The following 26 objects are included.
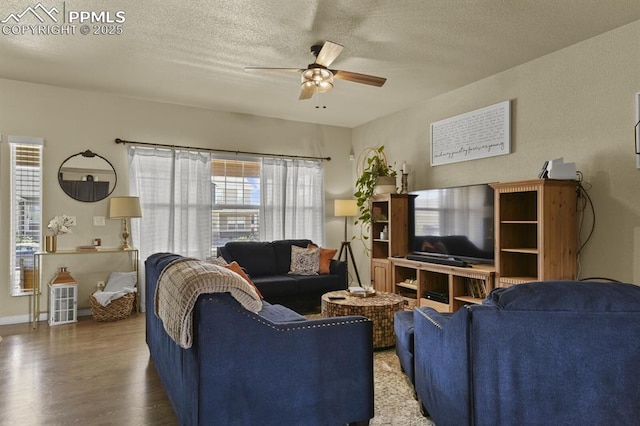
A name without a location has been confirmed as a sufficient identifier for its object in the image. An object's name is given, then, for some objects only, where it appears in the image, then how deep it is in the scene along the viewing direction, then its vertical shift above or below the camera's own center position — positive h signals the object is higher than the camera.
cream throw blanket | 1.84 -0.37
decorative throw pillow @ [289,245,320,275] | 5.18 -0.62
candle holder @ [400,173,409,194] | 5.38 +0.43
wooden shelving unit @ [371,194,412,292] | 5.27 -0.21
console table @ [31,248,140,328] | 4.47 -0.63
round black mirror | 4.80 +0.45
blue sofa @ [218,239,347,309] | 4.71 -0.77
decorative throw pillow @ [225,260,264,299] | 3.40 -0.47
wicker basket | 4.52 -1.10
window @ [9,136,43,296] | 4.52 +0.05
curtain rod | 5.13 +0.92
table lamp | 4.74 +0.07
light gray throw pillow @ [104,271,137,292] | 4.81 -0.82
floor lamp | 6.10 +0.10
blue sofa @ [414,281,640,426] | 1.56 -0.56
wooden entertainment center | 3.36 -0.33
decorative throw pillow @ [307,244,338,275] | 5.20 -0.59
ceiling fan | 3.38 +1.23
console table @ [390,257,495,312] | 4.04 -0.78
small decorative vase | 4.54 -0.34
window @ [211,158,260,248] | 5.75 +0.22
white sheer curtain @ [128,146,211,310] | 5.15 +0.19
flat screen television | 4.08 -0.08
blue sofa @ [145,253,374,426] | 1.83 -0.77
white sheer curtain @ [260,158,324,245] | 6.06 +0.24
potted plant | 5.43 +0.50
